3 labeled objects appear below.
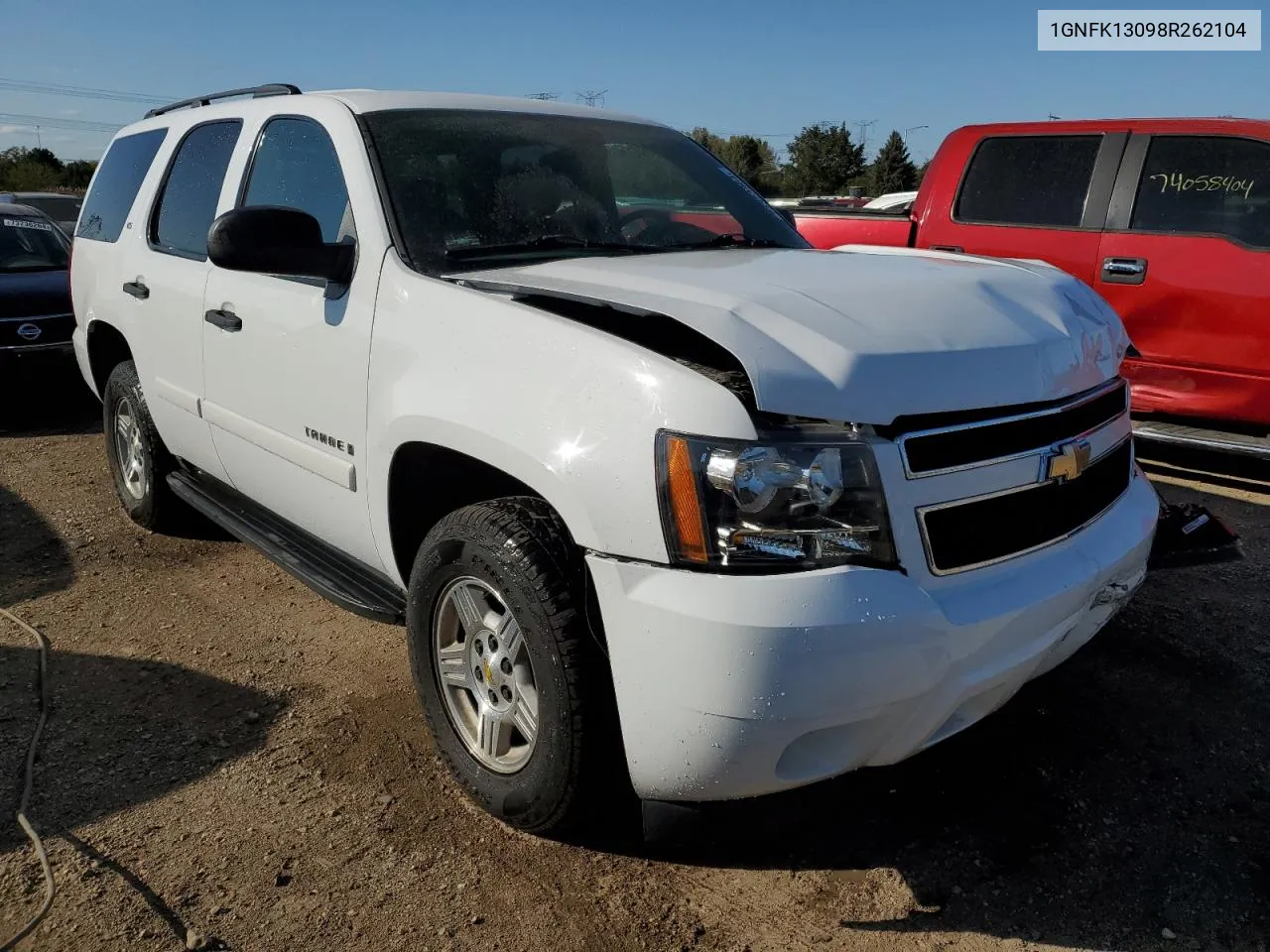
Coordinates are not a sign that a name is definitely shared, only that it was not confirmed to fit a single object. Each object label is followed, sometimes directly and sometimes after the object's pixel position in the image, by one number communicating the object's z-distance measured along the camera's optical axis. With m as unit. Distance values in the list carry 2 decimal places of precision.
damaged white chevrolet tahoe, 1.98
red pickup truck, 5.19
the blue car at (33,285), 7.54
